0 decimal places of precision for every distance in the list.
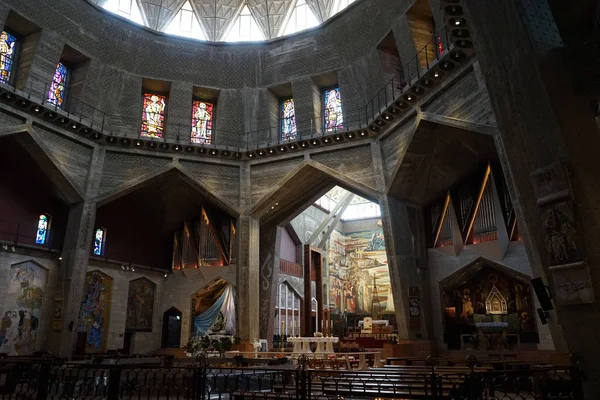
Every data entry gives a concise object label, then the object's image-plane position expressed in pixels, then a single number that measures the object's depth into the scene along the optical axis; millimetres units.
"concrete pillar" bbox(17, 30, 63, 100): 16062
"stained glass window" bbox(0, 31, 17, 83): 16016
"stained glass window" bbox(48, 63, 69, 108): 17362
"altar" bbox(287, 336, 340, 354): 15516
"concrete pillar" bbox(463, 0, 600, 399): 6262
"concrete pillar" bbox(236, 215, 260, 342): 18438
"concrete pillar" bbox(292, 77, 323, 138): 19797
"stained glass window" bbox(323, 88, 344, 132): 19658
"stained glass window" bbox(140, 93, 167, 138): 19938
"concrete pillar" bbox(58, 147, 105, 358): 16234
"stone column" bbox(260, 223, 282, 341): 20562
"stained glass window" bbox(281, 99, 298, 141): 20484
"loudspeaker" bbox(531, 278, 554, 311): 7316
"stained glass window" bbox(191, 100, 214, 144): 20750
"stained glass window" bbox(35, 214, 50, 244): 17312
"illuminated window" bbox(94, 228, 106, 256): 19570
